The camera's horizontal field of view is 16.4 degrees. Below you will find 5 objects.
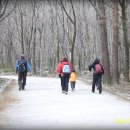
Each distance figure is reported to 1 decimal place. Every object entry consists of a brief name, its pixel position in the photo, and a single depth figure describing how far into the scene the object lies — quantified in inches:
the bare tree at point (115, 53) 990.4
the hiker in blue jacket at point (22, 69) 818.8
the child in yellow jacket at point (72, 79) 817.3
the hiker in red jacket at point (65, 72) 754.2
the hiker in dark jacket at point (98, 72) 753.0
